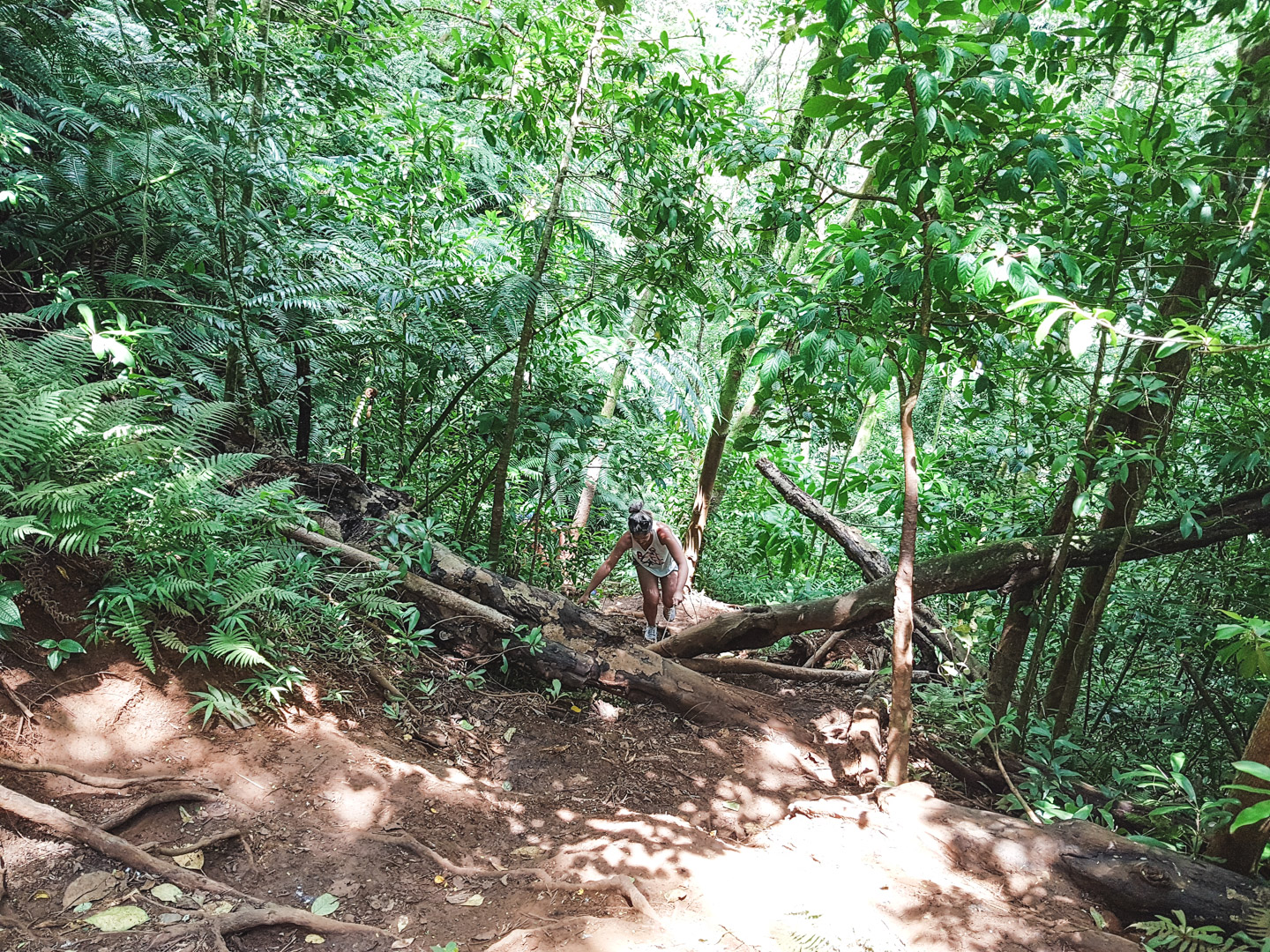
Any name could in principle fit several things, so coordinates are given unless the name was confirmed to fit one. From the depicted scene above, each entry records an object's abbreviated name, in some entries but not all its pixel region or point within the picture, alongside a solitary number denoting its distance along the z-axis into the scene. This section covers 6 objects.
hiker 6.19
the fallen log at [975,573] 4.65
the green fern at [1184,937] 2.70
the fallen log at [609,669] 5.28
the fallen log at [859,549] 6.57
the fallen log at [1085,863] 3.03
